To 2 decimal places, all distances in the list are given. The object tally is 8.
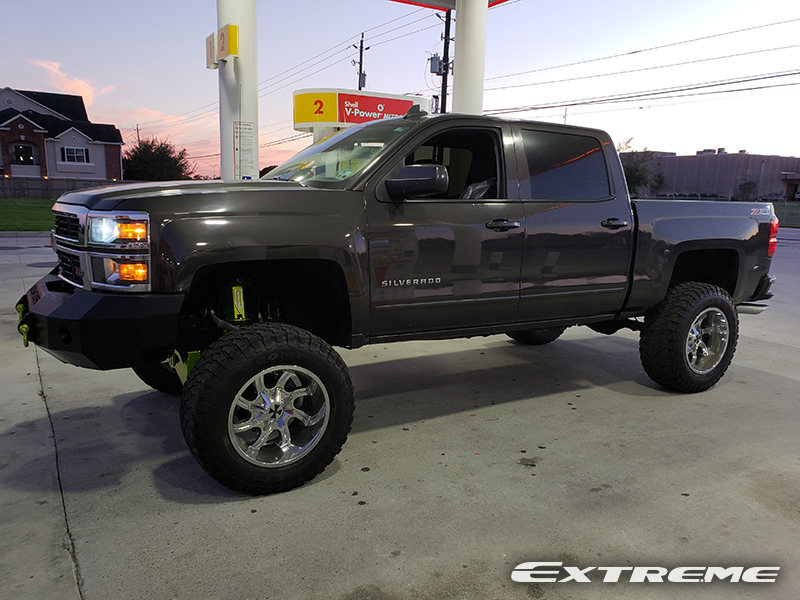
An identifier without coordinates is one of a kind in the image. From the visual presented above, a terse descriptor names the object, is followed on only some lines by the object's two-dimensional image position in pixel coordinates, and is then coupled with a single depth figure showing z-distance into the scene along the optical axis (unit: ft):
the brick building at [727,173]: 304.09
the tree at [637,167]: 182.70
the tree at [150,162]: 174.40
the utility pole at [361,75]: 146.10
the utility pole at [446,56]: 103.04
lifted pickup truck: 9.38
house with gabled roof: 141.59
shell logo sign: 61.41
